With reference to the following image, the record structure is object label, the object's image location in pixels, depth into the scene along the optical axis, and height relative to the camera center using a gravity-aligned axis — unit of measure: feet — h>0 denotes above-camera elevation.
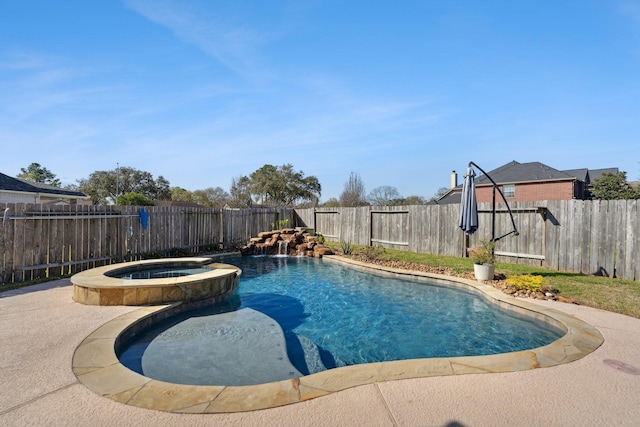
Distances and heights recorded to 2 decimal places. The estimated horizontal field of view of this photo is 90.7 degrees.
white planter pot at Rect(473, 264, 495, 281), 21.47 -3.82
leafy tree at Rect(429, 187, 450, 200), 127.06 +9.43
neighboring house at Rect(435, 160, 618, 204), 77.97 +8.68
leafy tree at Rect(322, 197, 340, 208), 95.46 +3.38
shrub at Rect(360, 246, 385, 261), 32.52 -4.31
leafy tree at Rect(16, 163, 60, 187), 132.00 +15.41
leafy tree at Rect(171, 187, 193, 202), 126.57 +6.99
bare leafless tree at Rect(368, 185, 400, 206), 108.27 +6.87
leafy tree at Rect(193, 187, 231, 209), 120.26 +5.88
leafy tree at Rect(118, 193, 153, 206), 83.25 +3.03
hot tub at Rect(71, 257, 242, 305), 15.08 -3.93
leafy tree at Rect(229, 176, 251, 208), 110.63 +8.47
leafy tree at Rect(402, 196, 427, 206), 108.84 +4.99
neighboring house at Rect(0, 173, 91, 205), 51.13 +3.00
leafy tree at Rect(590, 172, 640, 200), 81.10 +7.82
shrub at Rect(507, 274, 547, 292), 18.28 -4.01
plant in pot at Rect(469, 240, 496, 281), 21.49 -3.27
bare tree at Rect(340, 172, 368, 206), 91.15 +6.80
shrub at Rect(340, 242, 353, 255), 36.72 -4.23
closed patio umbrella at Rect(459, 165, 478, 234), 23.26 +0.74
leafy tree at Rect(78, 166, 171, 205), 113.09 +9.67
